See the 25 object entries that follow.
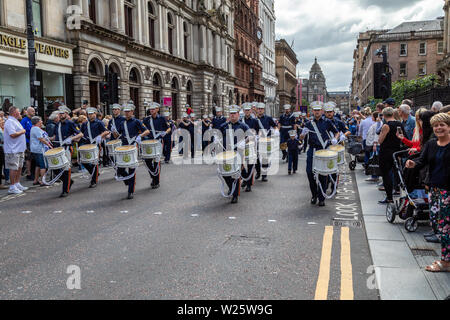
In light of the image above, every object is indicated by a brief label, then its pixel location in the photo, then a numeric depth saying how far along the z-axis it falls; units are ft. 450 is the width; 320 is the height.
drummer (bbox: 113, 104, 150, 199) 34.83
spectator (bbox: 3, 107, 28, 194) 35.24
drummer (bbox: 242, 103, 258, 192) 34.68
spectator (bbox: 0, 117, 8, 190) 37.91
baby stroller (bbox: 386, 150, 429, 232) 21.20
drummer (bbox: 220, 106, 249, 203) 32.09
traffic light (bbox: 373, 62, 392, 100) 55.47
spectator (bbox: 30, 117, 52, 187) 36.87
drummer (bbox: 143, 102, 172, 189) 39.15
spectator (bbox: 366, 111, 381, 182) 40.14
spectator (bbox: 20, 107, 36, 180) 41.89
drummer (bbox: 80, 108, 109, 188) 36.99
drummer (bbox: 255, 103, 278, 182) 40.75
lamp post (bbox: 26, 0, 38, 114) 47.70
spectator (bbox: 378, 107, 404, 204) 26.32
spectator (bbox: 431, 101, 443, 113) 31.81
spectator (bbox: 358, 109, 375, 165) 43.29
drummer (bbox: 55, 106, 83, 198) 36.03
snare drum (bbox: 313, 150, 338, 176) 27.12
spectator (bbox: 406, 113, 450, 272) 15.67
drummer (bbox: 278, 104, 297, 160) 50.62
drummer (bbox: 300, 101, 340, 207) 29.09
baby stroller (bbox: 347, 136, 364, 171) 41.65
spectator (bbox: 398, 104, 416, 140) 29.66
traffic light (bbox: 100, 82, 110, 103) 63.00
